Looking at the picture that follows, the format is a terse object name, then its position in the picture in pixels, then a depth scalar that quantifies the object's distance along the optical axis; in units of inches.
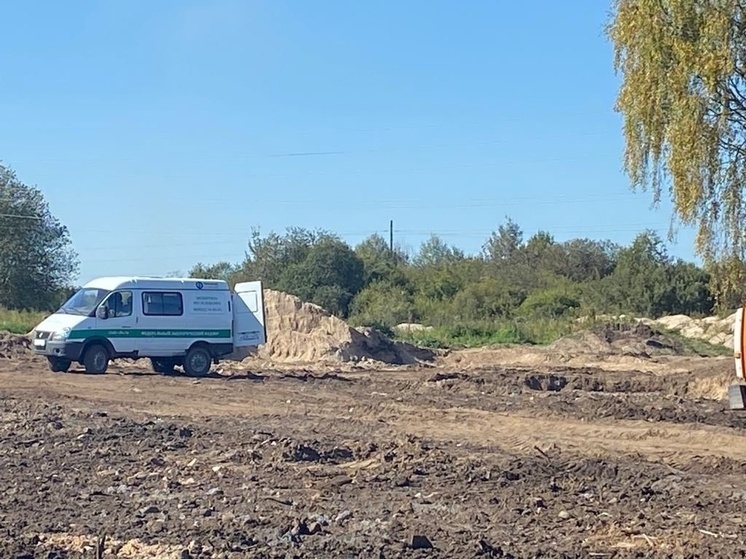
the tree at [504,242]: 3356.3
